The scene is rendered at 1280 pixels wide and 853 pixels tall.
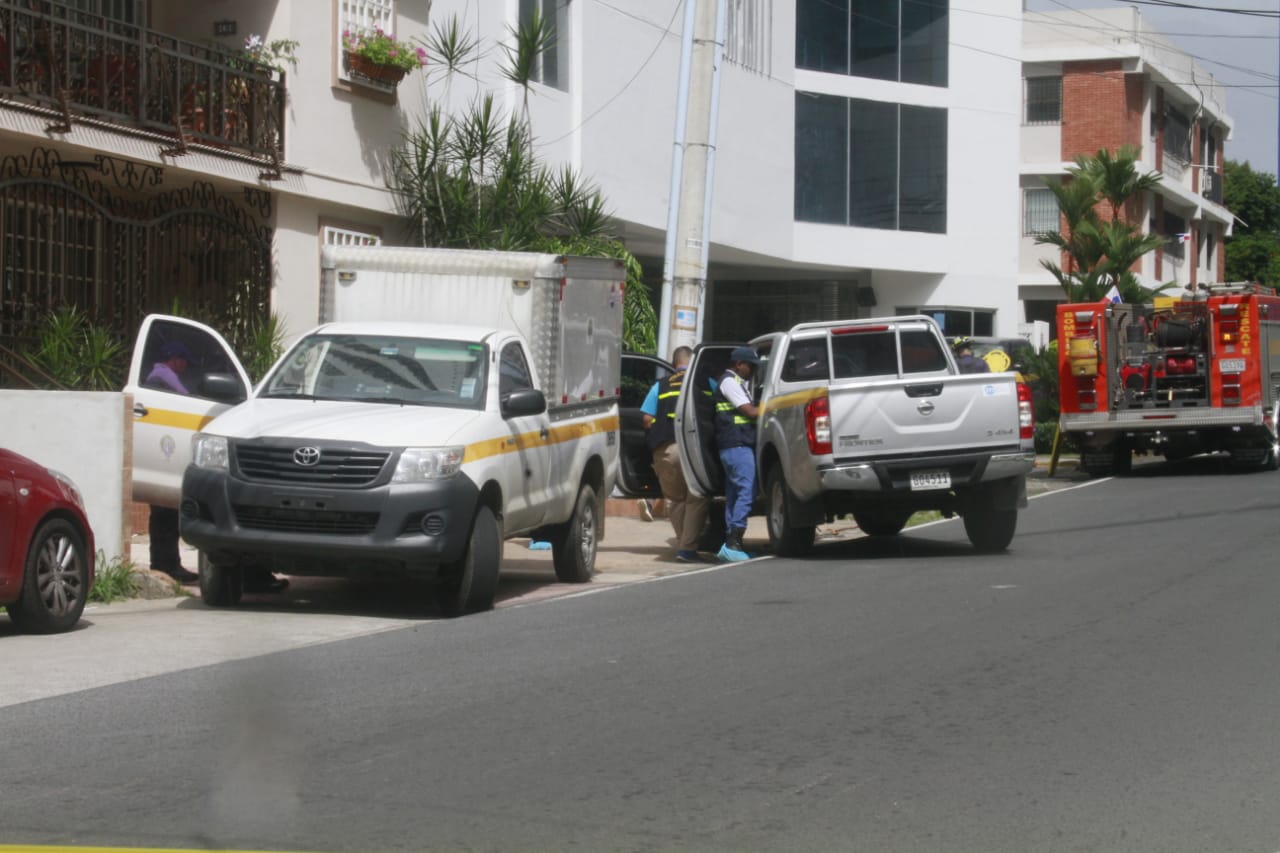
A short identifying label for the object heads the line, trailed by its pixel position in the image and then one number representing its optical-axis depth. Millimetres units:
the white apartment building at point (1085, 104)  48750
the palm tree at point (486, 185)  20875
